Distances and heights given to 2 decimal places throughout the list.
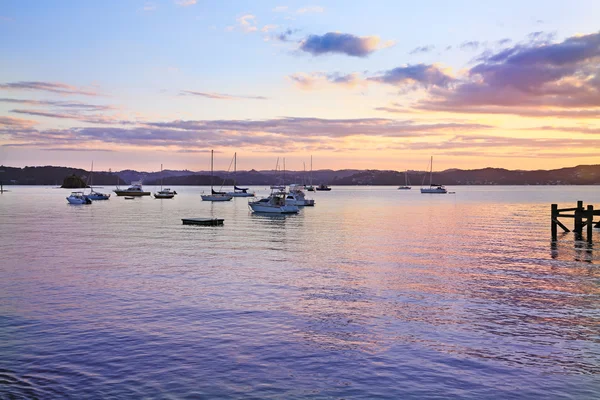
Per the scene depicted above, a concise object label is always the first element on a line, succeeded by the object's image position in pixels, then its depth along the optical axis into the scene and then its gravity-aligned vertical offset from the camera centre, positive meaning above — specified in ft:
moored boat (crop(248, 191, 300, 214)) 297.94 -11.17
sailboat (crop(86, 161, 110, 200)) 541.01 -11.87
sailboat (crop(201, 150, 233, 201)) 521.20 -10.33
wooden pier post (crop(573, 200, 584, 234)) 181.67 -9.77
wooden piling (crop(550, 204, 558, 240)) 177.55 -8.97
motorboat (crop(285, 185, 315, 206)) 385.91 -7.95
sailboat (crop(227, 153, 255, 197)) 594.24 -8.24
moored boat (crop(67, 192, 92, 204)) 449.48 -13.42
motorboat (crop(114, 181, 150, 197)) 626.23 -8.08
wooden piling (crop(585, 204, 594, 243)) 166.98 -9.40
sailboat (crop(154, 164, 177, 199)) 582.31 -10.28
